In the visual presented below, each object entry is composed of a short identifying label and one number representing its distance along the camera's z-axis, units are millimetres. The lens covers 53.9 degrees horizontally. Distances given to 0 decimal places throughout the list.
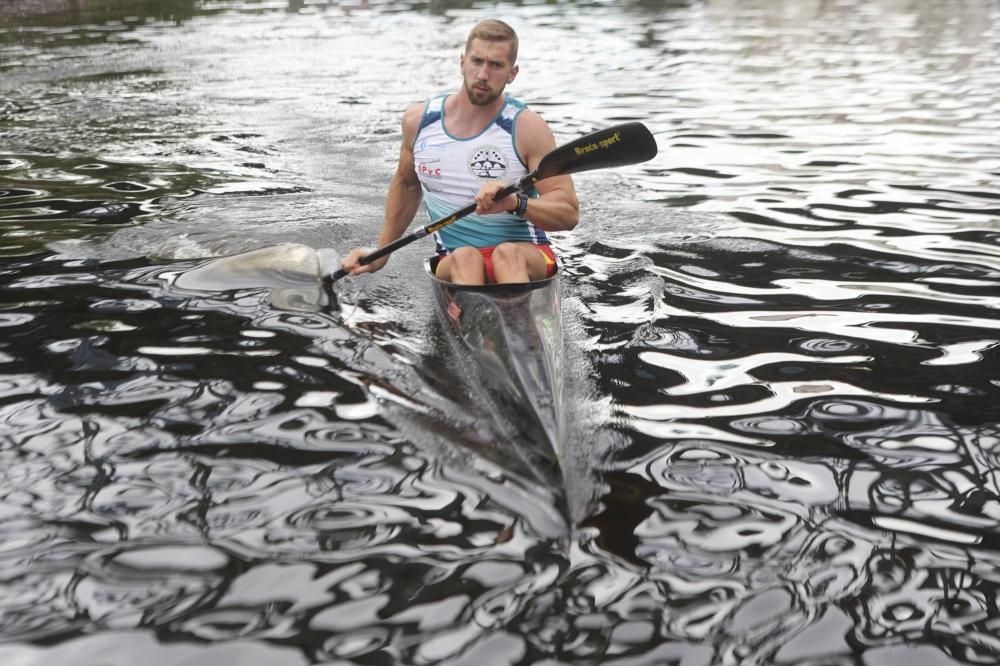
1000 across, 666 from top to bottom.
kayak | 4121
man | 5496
